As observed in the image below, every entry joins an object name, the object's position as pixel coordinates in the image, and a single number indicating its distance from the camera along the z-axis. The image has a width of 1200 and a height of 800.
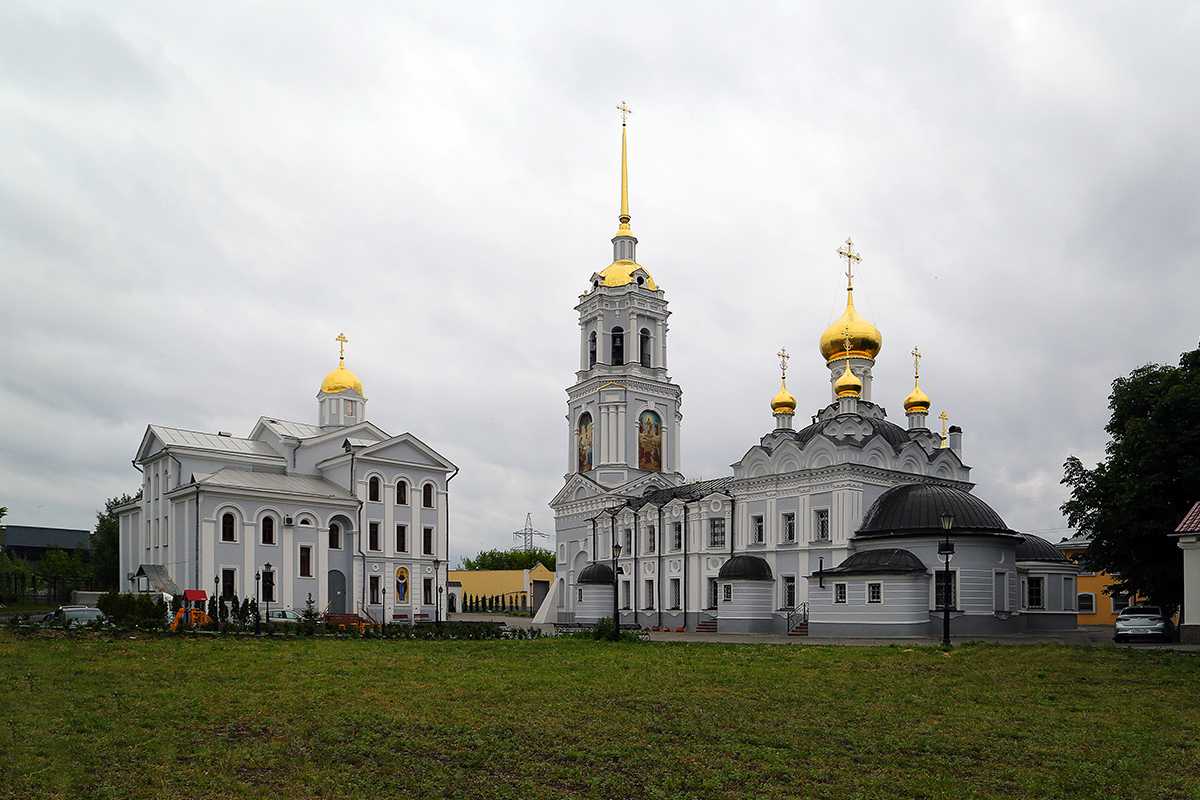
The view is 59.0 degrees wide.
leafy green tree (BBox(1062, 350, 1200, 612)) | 31.95
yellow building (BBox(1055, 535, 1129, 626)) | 59.56
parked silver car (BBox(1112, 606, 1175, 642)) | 31.08
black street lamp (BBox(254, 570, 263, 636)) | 29.24
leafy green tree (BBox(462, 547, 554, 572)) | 112.25
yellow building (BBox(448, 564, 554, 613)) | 87.19
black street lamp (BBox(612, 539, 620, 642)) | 30.59
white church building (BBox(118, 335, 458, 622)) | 44.72
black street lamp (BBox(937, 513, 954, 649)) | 28.03
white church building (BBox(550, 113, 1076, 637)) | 41.03
